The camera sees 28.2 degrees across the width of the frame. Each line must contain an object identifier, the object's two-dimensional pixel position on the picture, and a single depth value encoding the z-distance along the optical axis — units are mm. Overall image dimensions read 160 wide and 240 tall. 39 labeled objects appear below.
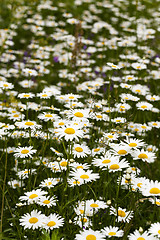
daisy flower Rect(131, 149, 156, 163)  2043
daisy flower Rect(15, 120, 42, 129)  2394
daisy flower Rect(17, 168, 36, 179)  2415
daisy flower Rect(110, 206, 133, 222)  1922
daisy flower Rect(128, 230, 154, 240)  1623
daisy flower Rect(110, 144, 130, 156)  2005
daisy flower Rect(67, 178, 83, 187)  2092
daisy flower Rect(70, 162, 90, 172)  2148
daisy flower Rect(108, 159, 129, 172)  1902
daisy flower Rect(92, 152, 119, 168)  1984
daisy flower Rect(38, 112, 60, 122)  2558
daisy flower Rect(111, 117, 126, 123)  2807
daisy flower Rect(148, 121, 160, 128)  3266
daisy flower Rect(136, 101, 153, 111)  3181
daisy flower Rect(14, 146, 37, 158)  2209
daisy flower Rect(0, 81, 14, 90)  3178
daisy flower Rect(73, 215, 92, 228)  1889
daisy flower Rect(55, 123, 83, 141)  1958
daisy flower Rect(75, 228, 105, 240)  1624
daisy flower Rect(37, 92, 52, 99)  2977
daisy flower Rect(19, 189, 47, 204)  1854
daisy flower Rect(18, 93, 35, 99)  2997
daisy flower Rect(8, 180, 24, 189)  2537
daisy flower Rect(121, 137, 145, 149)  2091
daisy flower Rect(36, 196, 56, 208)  1942
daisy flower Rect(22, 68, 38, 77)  3282
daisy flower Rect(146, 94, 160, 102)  3645
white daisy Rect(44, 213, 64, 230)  1779
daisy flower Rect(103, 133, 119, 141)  2341
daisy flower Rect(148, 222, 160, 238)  1570
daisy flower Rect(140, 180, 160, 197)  1737
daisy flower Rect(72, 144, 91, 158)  2221
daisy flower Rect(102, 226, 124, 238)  1700
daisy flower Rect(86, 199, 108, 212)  1894
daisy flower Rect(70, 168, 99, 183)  1955
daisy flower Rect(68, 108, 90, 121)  2225
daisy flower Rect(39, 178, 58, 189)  2129
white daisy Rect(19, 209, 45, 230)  1755
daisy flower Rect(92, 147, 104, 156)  2448
